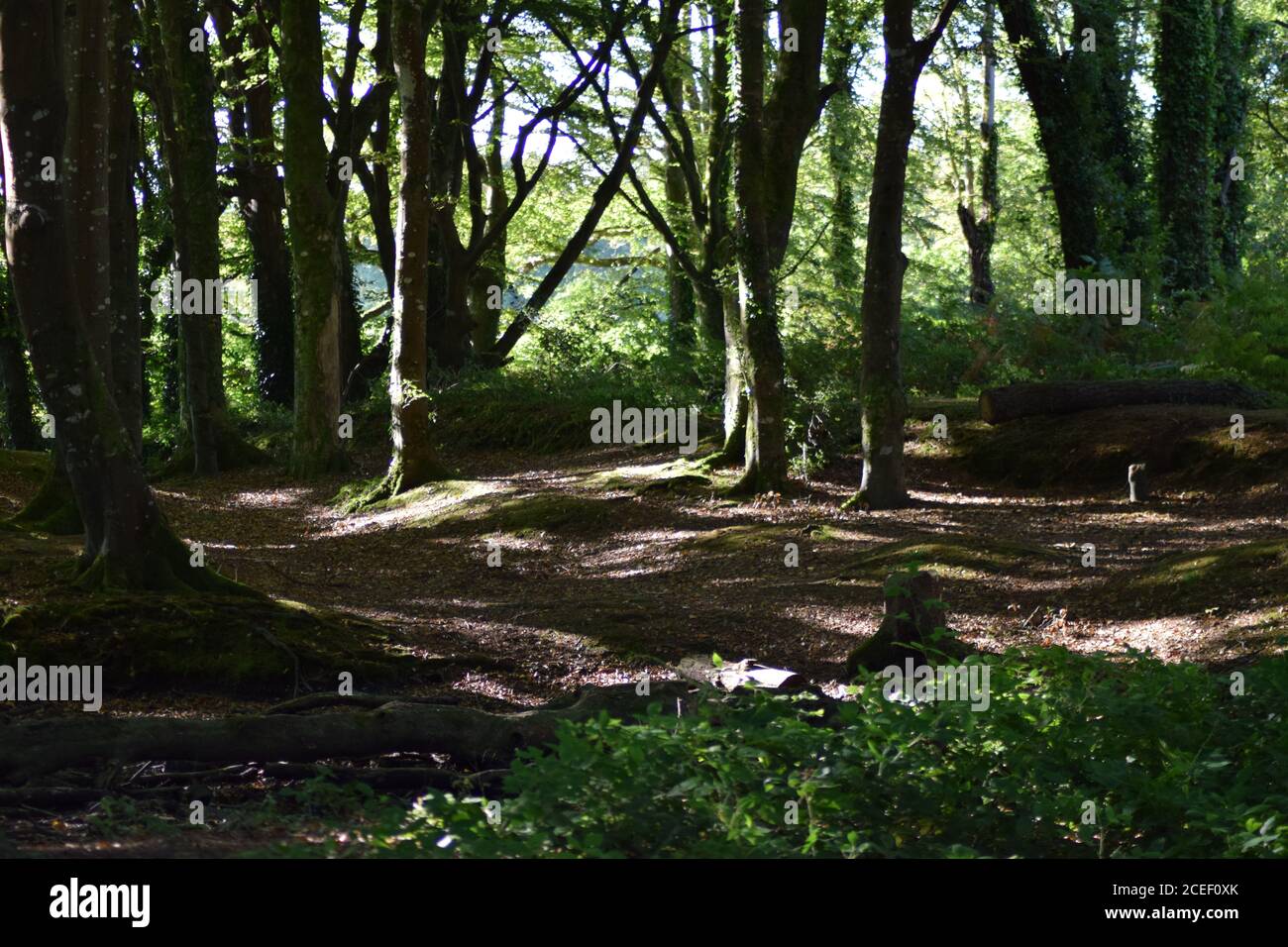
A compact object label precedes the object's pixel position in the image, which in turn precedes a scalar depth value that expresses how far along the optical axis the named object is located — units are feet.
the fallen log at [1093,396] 50.49
